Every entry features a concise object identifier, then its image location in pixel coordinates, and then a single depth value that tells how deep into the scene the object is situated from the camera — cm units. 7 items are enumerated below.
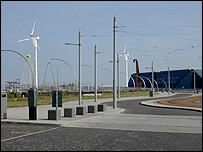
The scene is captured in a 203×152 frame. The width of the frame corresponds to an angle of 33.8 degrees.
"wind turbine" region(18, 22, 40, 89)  6559
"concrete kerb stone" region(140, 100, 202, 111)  2512
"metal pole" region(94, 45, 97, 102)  3928
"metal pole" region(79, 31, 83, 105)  3295
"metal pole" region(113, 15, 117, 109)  2661
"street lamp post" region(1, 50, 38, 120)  1673
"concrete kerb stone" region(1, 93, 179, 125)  1599
